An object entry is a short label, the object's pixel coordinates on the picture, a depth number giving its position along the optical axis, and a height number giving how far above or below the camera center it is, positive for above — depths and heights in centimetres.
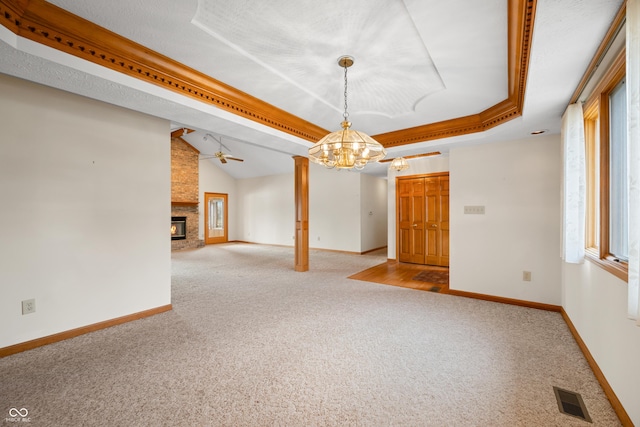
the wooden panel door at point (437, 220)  605 -17
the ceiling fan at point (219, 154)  777 +199
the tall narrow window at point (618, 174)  185 +27
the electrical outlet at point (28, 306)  244 -83
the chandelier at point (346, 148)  255 +64
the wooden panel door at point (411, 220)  643 -18
